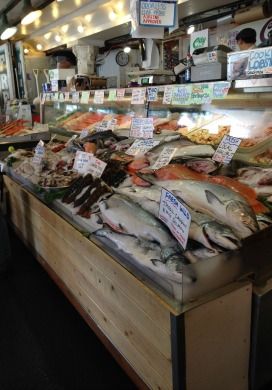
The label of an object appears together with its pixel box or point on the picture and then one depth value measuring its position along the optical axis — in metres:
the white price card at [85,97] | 4.20
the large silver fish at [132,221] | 1.68
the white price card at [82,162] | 2.79
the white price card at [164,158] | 2.39
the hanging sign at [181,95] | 2.63
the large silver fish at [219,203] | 1.58
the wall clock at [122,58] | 9.95
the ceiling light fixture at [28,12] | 6.55
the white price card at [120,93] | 3.46
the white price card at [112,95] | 3.59
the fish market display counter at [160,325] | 1.50
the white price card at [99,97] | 3.83
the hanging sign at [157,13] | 2.60
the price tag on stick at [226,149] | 2.37
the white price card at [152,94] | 2.99
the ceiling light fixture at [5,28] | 7.61
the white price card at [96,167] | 2.60
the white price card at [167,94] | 2.80
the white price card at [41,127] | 5.42
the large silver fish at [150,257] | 1.45
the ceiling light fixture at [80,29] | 7.85
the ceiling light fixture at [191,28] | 6.97
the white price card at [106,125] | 4.00
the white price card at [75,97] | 4.44
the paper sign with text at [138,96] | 3.14
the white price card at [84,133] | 3.88
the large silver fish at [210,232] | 1.48
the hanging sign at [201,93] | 2.47
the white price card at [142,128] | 3.21
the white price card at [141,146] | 2.92
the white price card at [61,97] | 4.90
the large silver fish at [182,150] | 2.48
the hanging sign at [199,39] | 3.81
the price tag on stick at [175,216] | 1.50
